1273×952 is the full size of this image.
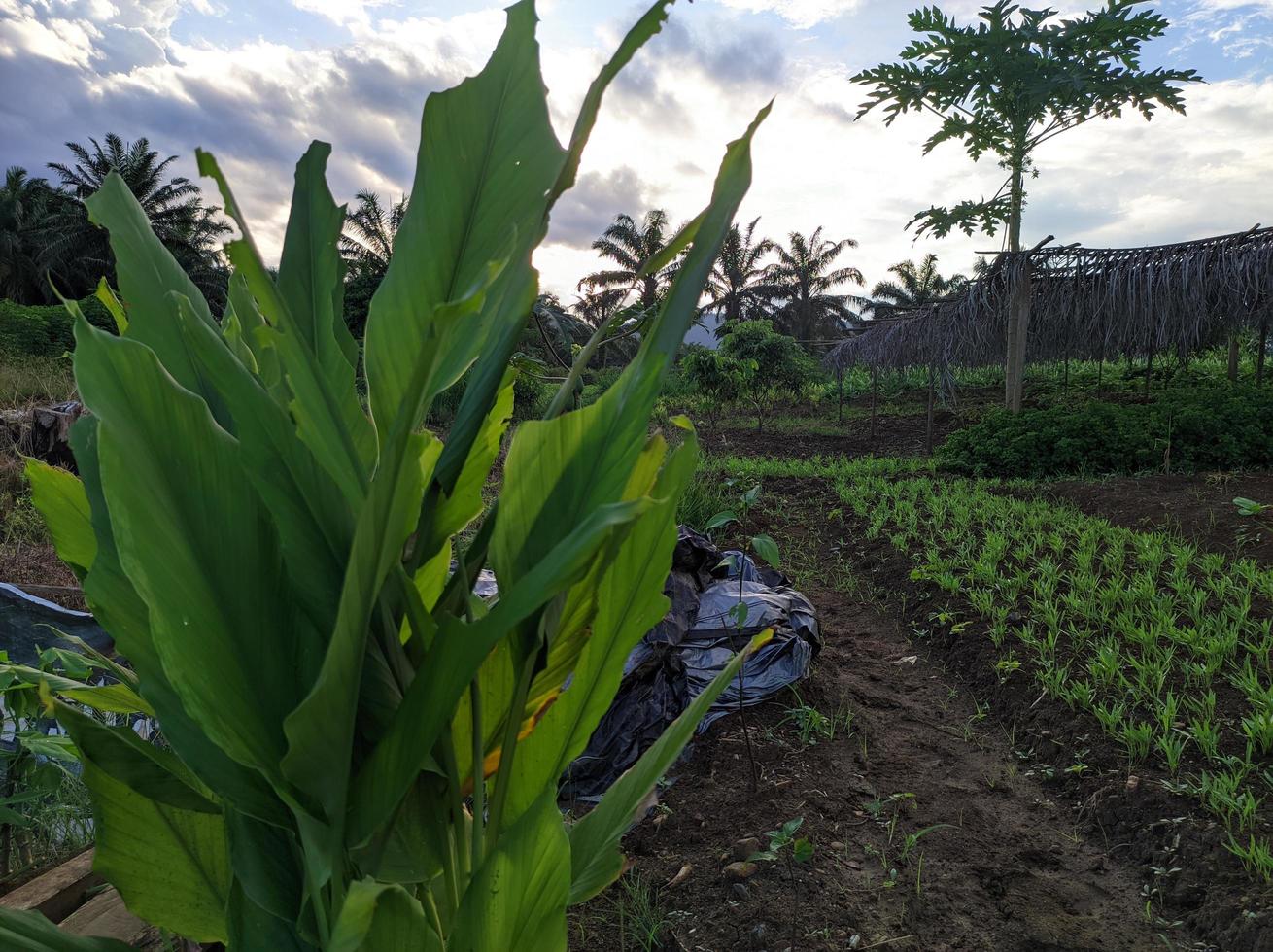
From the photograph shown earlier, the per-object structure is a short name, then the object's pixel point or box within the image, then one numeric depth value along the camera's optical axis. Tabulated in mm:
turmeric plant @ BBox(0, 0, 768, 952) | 591
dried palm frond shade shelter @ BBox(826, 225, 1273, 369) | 9570
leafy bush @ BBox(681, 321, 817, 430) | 14134
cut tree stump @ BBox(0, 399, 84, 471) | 7121
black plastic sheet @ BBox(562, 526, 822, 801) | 2699
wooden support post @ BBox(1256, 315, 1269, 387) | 10525
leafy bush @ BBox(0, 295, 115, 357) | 17312
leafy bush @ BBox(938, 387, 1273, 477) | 8477
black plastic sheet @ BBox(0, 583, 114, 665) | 2727
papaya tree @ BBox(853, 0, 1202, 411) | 12078
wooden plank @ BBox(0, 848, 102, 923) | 1402
